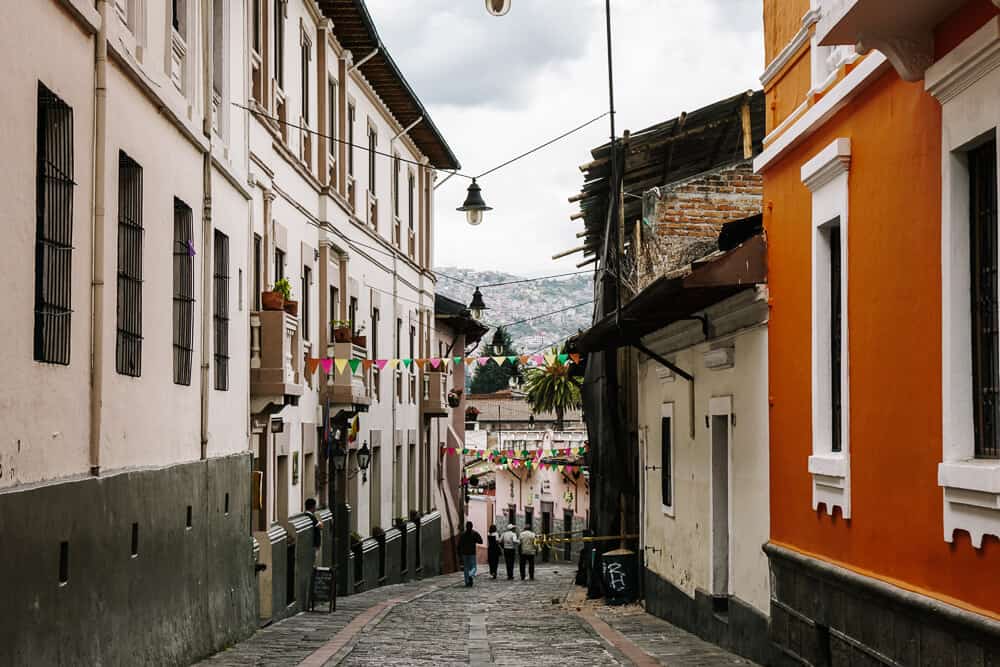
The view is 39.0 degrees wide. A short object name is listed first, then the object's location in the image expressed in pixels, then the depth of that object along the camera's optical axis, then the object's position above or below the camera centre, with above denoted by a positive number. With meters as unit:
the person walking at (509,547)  38.66 -3.88
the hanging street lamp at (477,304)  36.67 +2.69
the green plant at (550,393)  82.38 +0.76
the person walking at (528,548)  38.97 -3.92
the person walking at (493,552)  39.69 -4.16
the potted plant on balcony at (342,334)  24.05 +1.23
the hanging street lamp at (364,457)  26.42 -0.96
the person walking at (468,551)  32.84 -3.40
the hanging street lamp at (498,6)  15.37 +4.35
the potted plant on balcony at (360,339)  24.97 +1.20
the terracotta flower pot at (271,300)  18.55 +1.40
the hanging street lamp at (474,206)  23.62 +3.35
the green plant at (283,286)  19.11 +1.62
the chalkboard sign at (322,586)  21.38 -2.72
